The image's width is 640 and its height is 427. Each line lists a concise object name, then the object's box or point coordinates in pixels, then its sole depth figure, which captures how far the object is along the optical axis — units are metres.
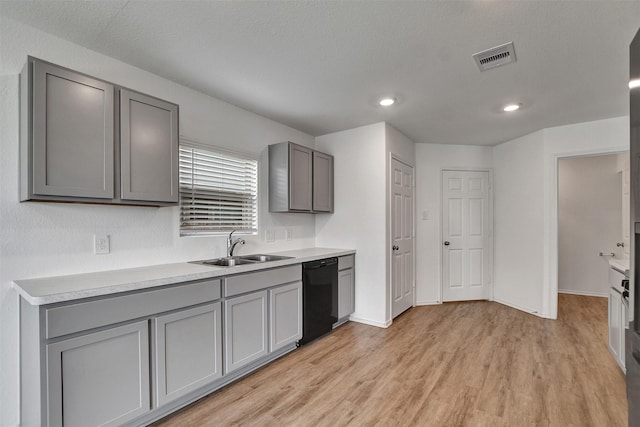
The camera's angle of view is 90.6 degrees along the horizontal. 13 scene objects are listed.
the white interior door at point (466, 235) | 4.73
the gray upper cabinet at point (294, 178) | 3.34
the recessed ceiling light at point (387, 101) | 2.97
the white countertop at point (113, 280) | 1.54
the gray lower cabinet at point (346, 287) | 3.57
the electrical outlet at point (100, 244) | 2.12
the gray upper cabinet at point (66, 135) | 1.68
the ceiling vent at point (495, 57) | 2.10
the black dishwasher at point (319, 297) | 3.07
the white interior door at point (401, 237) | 3.86
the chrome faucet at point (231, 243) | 2.96
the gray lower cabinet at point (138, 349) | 1.54
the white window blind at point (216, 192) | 2.73
